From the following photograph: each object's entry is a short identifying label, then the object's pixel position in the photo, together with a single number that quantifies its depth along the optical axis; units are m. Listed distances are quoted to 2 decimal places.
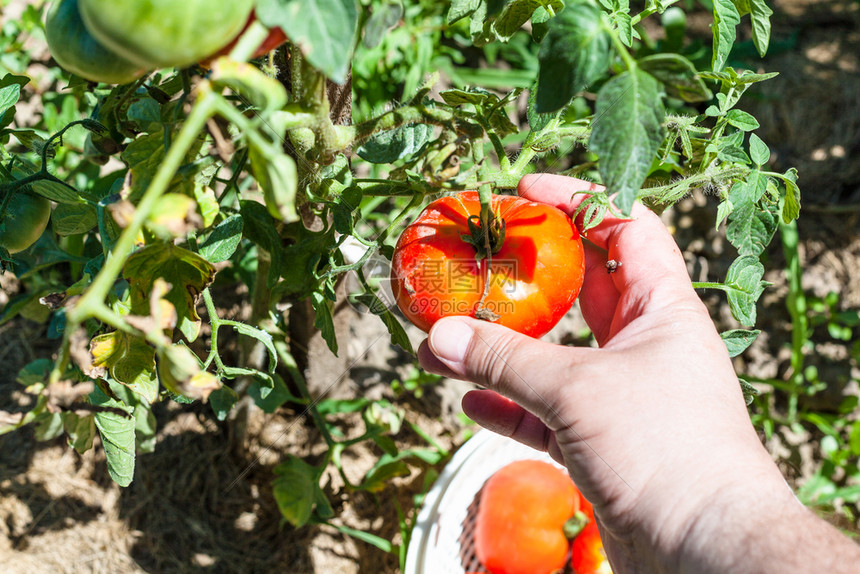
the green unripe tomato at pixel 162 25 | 0.27
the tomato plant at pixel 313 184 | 0.28
